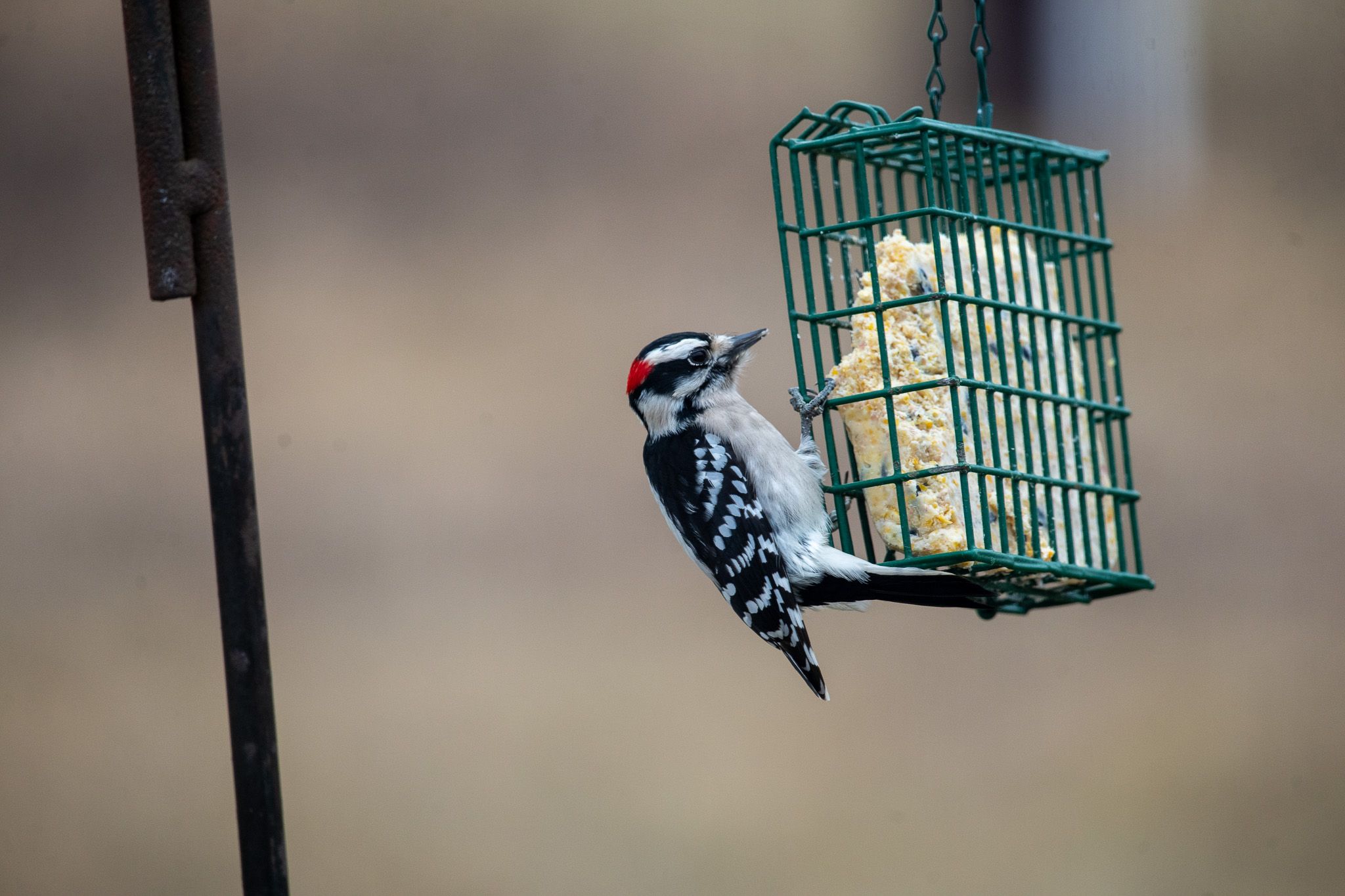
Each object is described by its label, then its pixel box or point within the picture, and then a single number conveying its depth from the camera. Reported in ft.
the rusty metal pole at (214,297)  15.08
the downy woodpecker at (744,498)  25.09
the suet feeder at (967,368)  23.00
